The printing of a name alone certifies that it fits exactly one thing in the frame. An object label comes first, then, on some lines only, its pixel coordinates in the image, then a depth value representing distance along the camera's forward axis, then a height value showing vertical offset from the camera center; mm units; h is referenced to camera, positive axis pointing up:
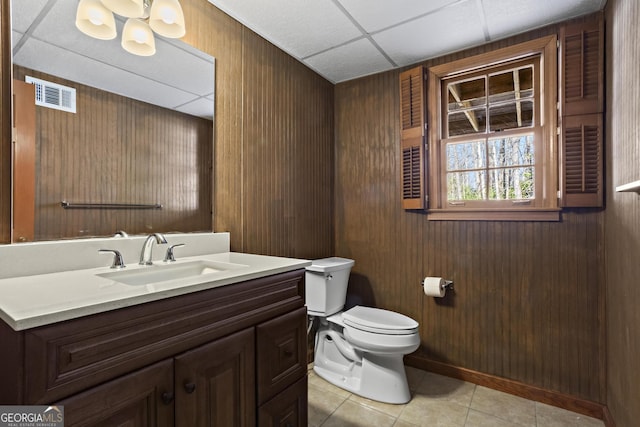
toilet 1894 -796
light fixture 1277 +846
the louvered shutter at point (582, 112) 1745 +567
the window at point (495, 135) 1942 +523
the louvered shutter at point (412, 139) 2297 +557
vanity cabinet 705 -411
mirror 1182 +357
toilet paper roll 2166 -509
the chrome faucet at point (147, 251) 1332 -156
